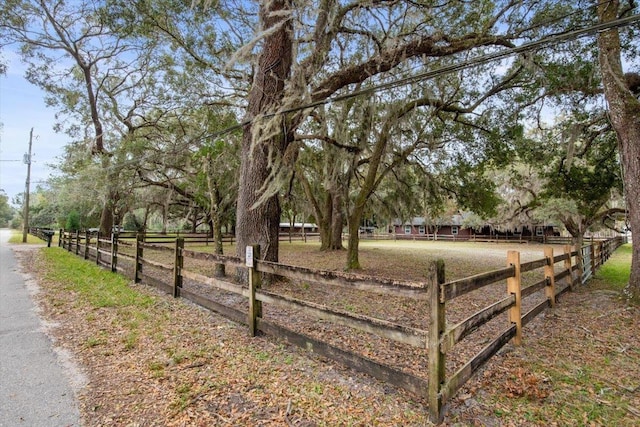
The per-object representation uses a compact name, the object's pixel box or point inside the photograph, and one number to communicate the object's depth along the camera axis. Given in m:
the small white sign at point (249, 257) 4.05
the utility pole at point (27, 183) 20.61
